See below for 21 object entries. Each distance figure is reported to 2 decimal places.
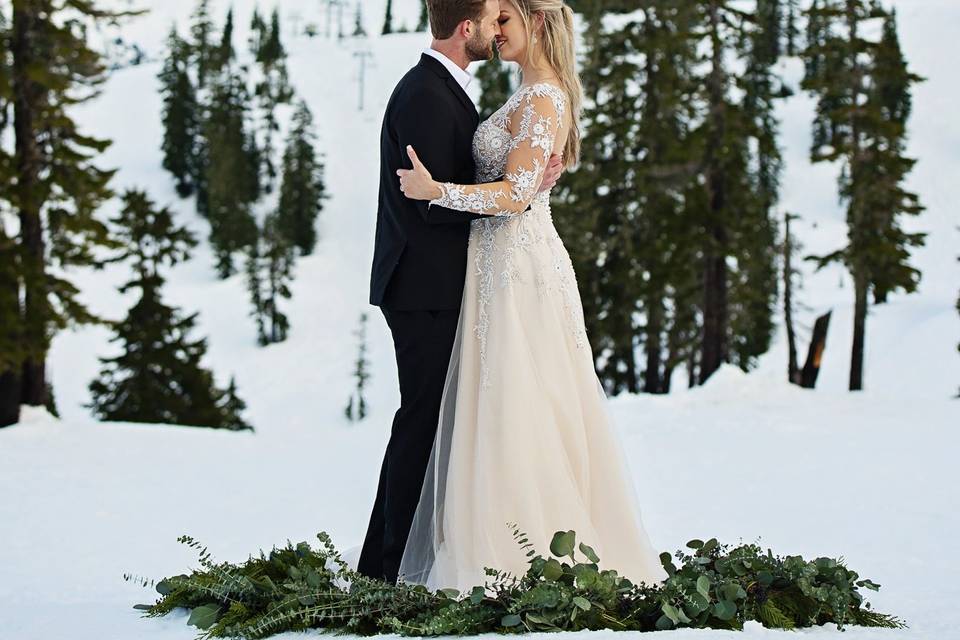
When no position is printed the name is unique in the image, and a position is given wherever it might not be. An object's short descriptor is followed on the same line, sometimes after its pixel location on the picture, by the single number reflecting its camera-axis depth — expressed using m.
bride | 4.77
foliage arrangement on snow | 4.19
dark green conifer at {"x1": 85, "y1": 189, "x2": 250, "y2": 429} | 29.45
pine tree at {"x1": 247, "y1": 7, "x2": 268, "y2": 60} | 111.60
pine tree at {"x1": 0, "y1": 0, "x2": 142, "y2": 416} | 16.59
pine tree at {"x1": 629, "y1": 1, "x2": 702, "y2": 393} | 25.33
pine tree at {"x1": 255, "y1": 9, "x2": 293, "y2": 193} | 76.31
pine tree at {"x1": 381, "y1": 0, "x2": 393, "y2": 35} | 132.38
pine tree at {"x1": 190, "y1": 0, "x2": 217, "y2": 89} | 85.44
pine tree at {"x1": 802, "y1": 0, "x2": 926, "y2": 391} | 23.59
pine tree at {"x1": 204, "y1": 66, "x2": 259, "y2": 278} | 64.88
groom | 4.69
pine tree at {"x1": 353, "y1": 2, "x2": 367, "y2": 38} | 112.46
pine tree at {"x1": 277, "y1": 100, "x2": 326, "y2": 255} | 68.56
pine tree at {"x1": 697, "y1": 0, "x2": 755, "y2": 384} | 23.33
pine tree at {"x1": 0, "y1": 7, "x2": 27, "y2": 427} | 15.97
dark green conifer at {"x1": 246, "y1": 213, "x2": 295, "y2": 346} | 59.71
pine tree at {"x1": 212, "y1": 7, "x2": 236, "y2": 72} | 76.62
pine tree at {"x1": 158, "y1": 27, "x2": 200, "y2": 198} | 76.31
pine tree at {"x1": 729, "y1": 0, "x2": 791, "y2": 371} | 24.19
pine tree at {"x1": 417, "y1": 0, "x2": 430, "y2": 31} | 127.36
